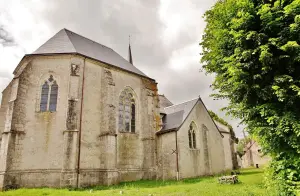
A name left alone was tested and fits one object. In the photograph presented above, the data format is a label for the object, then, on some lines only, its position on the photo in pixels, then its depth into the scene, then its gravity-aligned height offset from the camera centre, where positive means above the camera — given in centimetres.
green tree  661 +251
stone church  1435 +237
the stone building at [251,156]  4778 -43
